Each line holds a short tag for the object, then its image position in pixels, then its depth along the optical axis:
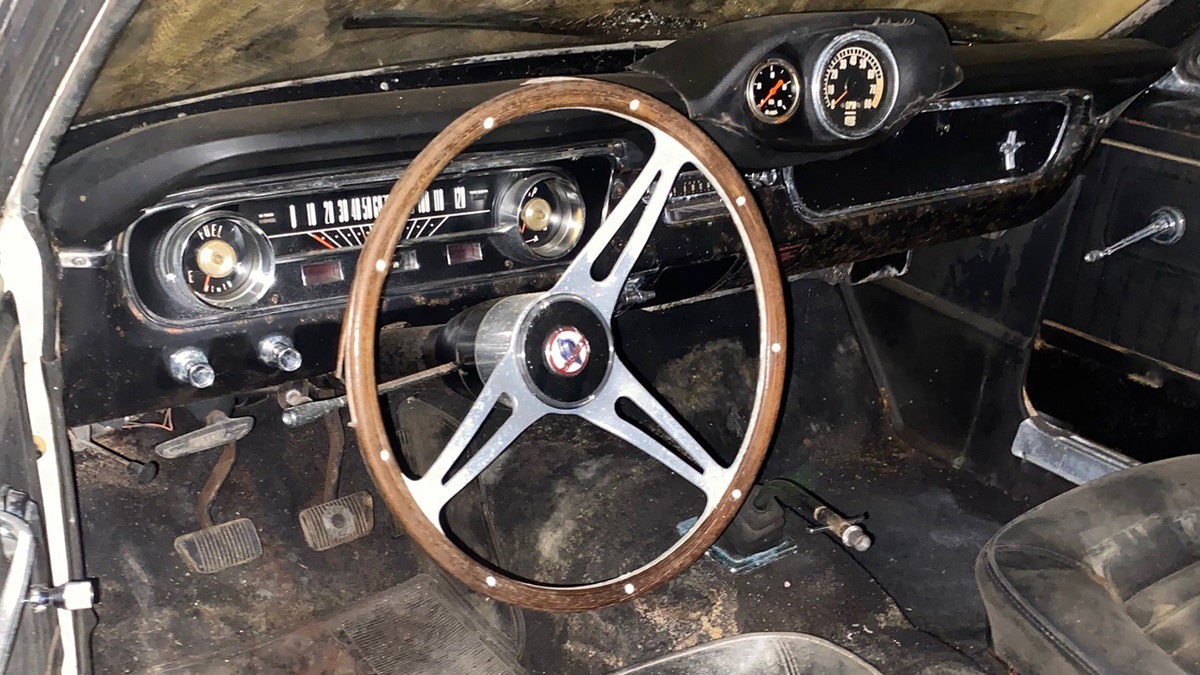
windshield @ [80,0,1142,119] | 1.26
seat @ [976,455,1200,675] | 1.27
